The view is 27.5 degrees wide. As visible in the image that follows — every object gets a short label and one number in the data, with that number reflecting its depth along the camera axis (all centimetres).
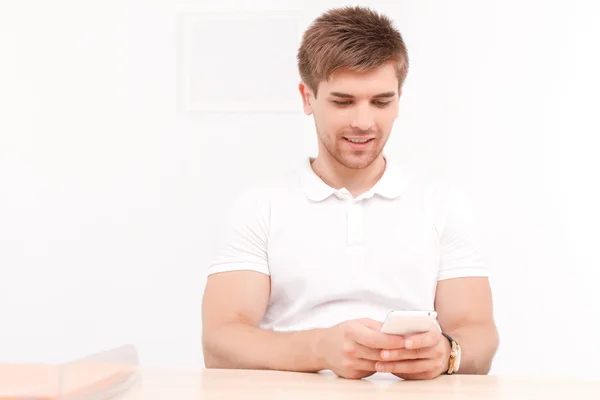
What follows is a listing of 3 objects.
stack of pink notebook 129
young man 186
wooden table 131
